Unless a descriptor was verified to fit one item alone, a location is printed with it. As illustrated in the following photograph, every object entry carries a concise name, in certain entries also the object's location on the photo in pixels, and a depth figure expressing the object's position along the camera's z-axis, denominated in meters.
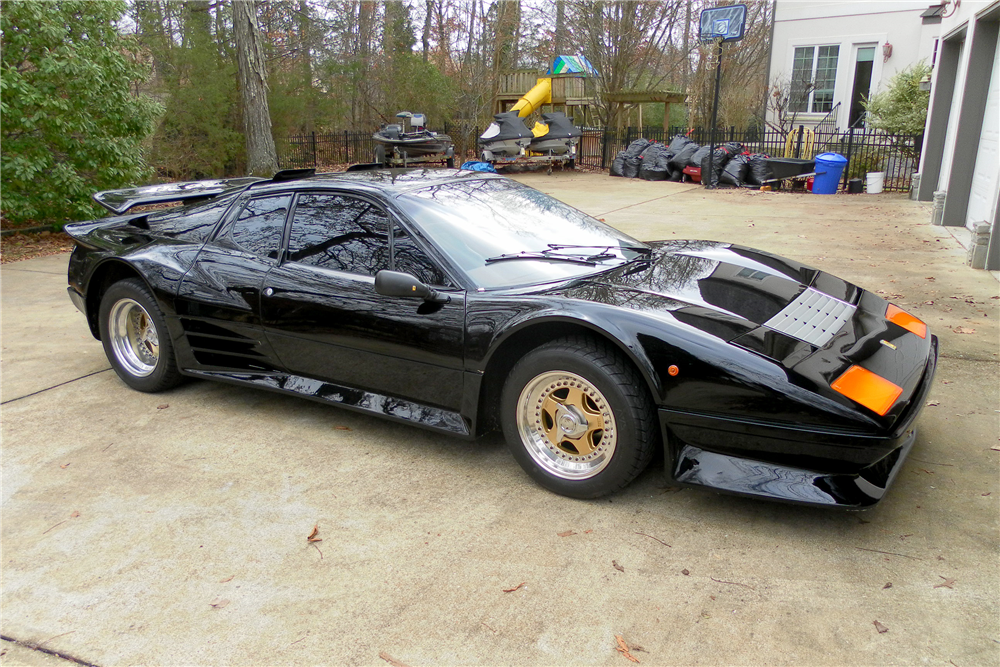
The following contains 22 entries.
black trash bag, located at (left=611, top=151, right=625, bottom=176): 19.44
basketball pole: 16.22
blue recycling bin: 15.36
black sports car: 2.78
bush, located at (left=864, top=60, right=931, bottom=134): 15.22
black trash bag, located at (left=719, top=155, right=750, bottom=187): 16.77
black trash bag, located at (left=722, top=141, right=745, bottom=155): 17.48
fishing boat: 18.39
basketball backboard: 16.05
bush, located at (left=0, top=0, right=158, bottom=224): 9.02
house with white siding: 21.28
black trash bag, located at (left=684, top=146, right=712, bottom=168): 17.33
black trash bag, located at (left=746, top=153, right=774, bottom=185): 16.42
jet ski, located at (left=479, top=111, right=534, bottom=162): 19.83
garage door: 9.34
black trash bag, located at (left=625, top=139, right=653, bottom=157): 19.36
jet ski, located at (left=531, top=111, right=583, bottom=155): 20.50
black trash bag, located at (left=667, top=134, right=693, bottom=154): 18.48
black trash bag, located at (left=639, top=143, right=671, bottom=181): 18.42
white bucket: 15.30
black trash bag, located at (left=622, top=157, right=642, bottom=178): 19.15
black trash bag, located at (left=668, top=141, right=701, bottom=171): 17.91
